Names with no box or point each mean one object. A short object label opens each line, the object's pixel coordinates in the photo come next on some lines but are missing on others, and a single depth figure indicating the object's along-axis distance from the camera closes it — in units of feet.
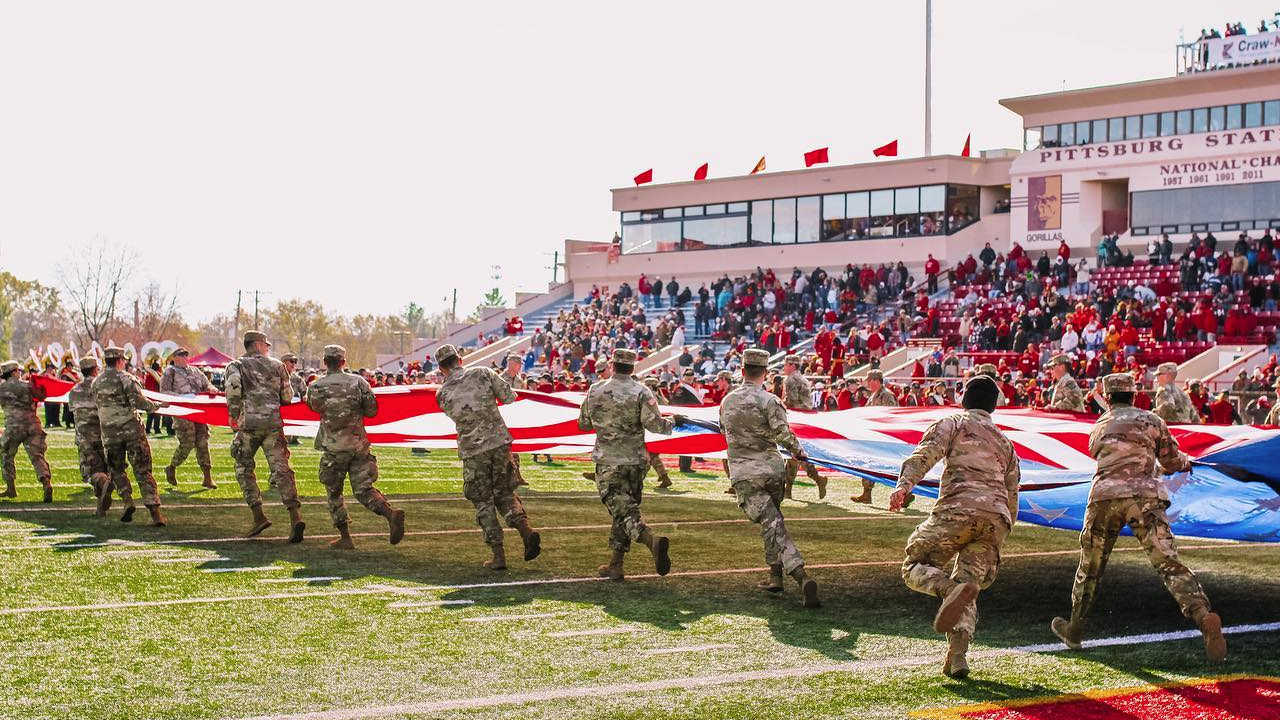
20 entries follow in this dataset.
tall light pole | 149.59
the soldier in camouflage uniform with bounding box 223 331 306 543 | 43.34
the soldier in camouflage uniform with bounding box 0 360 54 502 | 53.26
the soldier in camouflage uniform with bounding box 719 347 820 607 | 33.63
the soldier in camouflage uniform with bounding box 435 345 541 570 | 38.32
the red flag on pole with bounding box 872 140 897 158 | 147.64
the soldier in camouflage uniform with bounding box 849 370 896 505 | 57.26
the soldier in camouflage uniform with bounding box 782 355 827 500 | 58.55
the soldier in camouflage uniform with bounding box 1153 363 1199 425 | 49.78
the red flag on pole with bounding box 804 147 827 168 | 154.30
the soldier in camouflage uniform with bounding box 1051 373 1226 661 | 27.30
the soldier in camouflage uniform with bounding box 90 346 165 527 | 46.57
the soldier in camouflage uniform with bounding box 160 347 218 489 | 59.93
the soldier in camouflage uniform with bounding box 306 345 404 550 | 40.91
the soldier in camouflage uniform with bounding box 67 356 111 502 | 48.96
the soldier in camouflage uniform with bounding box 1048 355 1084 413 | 51.57
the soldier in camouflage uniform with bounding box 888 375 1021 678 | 25.16
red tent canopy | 139.95
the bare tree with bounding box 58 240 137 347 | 252.62
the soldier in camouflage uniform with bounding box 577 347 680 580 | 36.27
